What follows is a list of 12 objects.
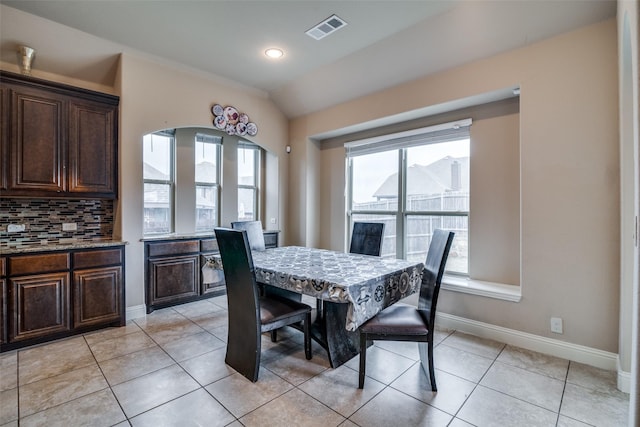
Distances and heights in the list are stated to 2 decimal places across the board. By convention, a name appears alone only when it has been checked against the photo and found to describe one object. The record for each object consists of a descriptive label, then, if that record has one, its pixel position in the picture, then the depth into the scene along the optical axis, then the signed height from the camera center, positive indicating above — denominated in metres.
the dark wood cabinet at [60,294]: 2.62 -0.75
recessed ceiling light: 3.39 +1.85
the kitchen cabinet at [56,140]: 2.78 +0.75
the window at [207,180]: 4.53 +0.53
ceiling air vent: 2.83 +1.83
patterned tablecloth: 1.98 -0.46
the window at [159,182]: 4.11 +0.46
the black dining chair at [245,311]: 2.11 -0.75
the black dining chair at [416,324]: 2.04 -0.75
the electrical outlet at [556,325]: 2.55 -0.94
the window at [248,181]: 4.98 +0.57
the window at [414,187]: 3.49 +0.36
